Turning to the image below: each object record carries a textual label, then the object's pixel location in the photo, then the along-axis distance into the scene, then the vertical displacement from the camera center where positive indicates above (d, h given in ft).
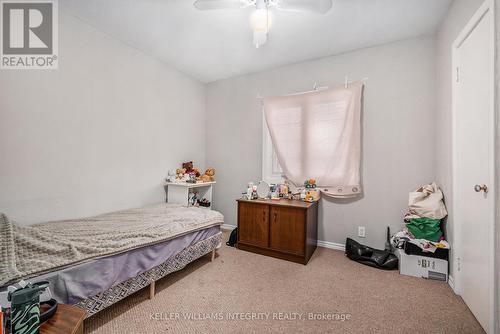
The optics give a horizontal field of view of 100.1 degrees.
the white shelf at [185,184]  9.55 -0.89
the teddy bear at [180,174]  10.29 -0.44
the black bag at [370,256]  7.27 -3.26
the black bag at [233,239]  9.54 -3.38
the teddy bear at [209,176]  10.87 -0.57
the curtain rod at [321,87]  8.61 +3.46
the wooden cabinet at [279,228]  7.75 -2.48
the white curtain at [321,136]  8.51 +1.31
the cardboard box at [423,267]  6.49 -3.21
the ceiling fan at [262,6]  5.32 +4.14
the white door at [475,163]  4.36 +0.07
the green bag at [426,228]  6.61 -2.00
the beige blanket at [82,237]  4.04 -1.81
